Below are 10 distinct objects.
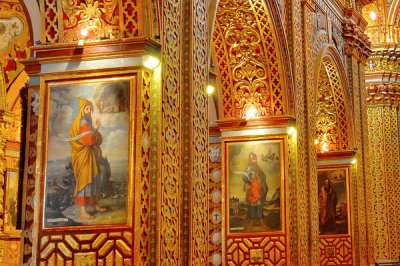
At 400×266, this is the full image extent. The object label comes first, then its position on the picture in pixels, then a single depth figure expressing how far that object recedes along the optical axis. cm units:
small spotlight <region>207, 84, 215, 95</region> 984
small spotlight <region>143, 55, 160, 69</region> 812
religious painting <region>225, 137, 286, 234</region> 1290
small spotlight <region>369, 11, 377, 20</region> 2375
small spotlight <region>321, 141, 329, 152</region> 1754
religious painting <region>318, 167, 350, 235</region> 1723
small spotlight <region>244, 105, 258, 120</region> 1305
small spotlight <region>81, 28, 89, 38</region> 825
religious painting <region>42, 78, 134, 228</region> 788
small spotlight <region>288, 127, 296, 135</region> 1316
